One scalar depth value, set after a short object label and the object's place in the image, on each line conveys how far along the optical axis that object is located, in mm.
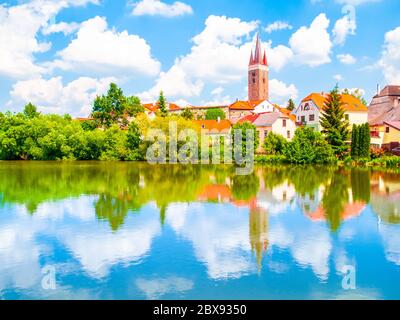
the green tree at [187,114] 64688
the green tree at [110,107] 66062
